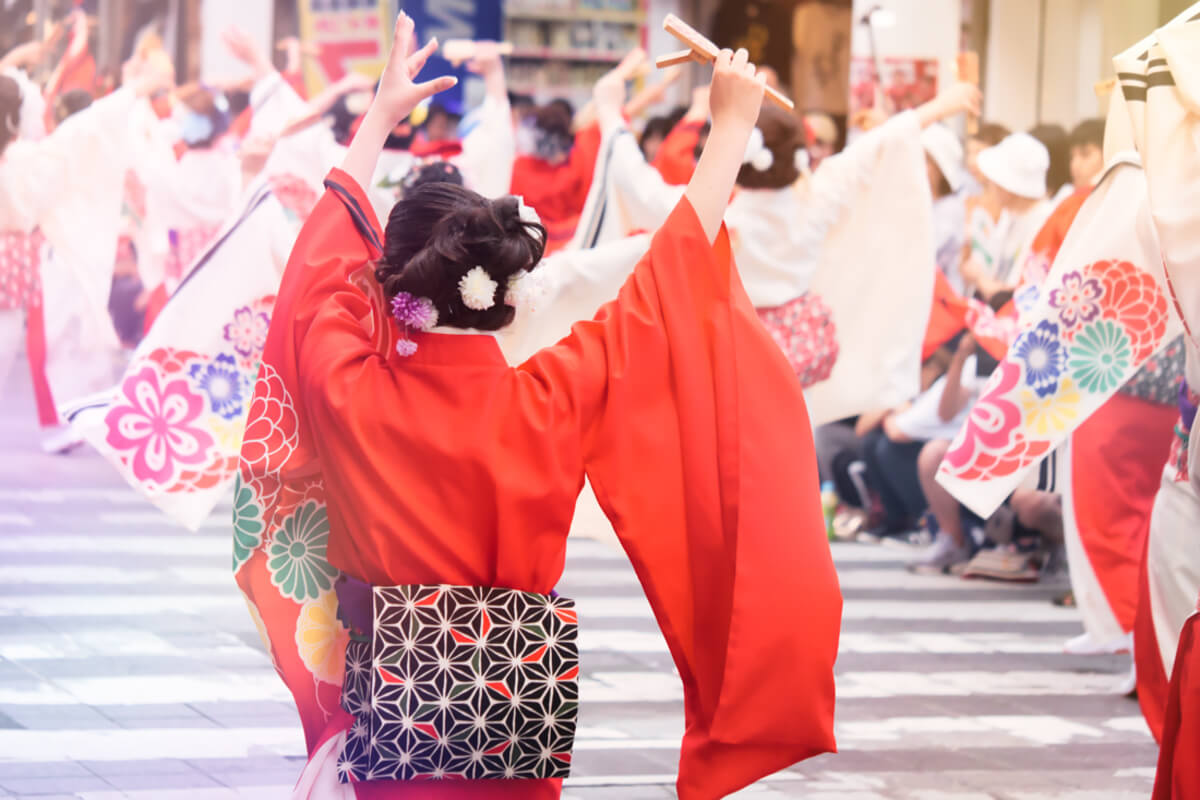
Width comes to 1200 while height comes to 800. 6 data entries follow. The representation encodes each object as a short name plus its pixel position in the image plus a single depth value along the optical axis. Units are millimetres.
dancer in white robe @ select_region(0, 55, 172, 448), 12046
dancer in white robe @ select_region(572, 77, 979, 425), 10586
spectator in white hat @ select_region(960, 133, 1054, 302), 12852
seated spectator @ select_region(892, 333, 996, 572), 12305
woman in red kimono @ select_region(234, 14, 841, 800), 3990
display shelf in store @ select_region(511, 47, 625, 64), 25969
